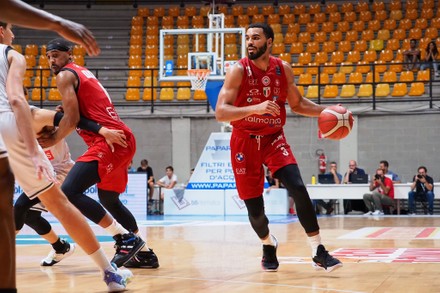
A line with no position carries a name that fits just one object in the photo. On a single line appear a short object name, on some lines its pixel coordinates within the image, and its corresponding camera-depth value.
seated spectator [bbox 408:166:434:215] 17.12
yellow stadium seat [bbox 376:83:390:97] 20.05
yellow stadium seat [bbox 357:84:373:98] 20.11
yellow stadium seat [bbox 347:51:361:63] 21.81
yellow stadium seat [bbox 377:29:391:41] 22.31
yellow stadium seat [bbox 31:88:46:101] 21.24
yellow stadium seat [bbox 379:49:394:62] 21.52
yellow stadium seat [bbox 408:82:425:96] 19.77
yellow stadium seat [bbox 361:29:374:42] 22.42
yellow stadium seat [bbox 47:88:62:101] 21.61
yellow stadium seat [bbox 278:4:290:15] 24.28
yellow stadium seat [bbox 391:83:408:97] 19.94
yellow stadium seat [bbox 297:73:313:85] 20.95
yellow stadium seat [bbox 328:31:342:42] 22.47
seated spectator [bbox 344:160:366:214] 17.87
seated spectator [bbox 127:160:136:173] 18.75
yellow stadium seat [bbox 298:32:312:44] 22.88
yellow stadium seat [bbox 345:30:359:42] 22.42
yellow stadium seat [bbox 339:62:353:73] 21.39
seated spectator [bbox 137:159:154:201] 18.55
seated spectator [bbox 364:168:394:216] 17.16
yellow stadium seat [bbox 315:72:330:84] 20.89
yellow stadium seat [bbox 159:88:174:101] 21.35
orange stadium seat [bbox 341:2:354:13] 23.45
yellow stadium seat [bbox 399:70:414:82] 20.34
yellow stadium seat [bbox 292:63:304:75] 21.57
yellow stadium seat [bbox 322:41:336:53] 22.20
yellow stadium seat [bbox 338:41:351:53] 22.19
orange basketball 6.41
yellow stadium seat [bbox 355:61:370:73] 21.18
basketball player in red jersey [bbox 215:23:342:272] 6.18
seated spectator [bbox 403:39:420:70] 20.39
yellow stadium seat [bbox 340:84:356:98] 20.16
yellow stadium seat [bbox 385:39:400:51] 21.86
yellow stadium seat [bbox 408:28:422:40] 21.92
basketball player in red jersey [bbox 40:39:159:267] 5.79
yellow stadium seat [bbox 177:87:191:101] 21.23
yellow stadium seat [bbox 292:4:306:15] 24.02
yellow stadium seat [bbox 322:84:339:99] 20.33
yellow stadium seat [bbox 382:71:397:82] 20.73
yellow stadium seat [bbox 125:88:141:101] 21.59
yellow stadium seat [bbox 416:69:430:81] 20.16
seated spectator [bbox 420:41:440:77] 20.19
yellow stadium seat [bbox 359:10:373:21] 23.16
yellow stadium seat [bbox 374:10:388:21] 23.12
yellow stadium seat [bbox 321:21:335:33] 22.98
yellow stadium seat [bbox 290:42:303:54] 22.48
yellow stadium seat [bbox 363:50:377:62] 21.65
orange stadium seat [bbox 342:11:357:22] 23.23
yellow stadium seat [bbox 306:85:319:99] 20.41
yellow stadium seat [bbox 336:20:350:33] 22.91
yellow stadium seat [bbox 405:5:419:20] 22.72
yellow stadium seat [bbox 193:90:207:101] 21.11
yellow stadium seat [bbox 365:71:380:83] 20.69
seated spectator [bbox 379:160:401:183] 17.30
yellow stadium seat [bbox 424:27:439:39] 21.75
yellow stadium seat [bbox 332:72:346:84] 20.77
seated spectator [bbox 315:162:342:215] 18.06
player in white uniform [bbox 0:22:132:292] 4.10
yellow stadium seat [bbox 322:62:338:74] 21.31
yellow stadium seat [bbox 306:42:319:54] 22.31
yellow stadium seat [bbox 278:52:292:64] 21.98
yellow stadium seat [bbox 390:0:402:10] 23.17
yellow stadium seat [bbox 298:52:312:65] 21.94
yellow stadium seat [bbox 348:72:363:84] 20.62
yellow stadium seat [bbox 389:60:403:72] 21.12
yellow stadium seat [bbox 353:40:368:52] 22.06
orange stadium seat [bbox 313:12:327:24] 23.34
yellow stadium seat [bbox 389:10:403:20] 22.98
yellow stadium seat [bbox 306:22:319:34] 23.14
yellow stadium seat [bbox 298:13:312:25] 23.55
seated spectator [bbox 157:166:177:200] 18.72
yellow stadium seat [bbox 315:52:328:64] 21.94
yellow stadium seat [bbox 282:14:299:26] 23.66
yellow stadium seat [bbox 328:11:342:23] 23.34
